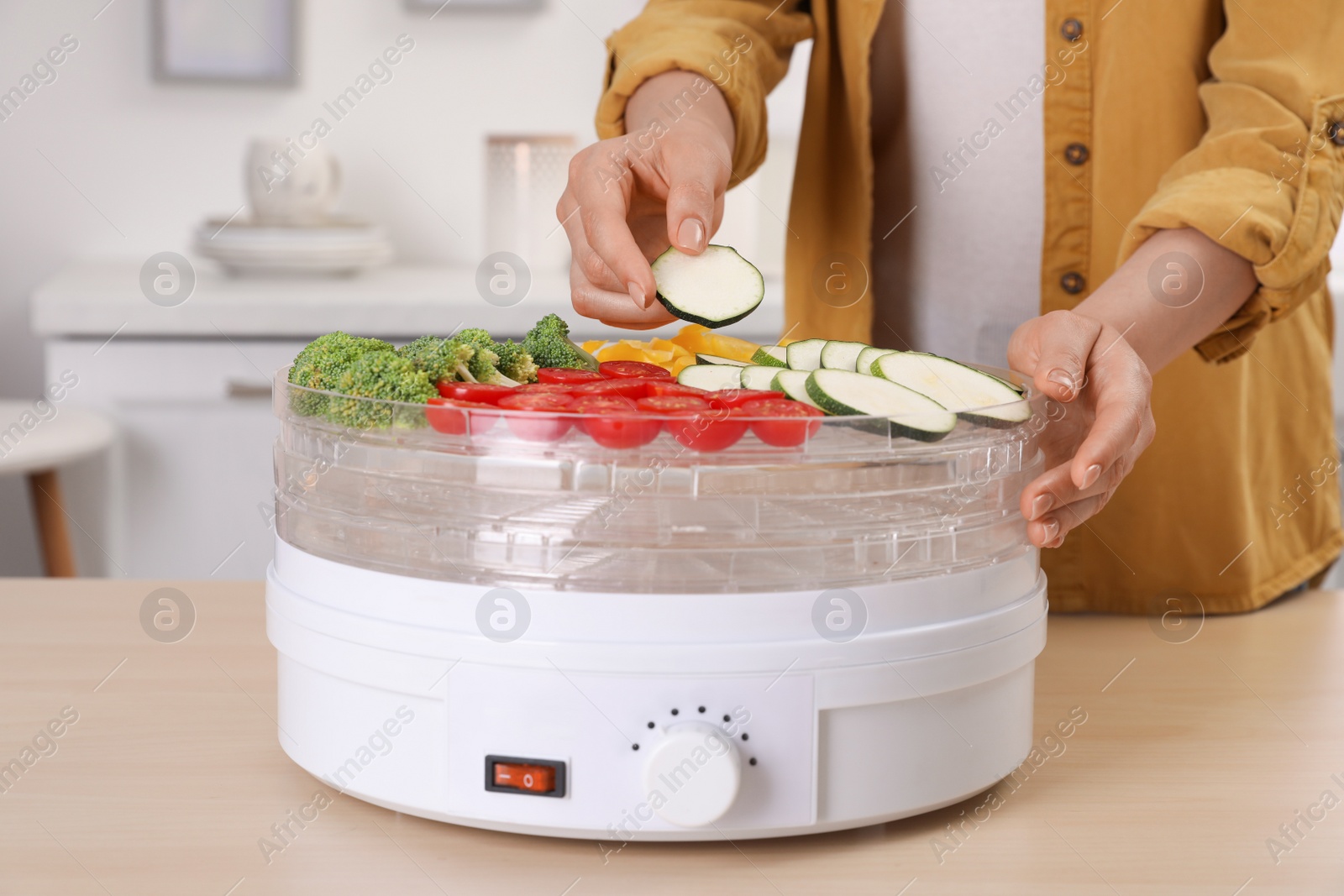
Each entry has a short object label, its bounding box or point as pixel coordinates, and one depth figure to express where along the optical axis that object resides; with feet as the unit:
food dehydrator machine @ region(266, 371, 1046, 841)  2.63
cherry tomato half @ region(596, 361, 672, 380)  3.30
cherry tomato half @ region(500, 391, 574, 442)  2.63
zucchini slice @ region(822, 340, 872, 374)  3.39
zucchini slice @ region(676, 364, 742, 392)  3.23
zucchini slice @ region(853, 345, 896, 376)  3.28
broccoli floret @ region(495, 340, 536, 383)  3.36
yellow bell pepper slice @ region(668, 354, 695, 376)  3.59
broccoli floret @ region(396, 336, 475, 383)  3.04
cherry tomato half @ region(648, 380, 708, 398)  3.04
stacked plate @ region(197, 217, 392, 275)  9.07
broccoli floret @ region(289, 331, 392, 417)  3.01
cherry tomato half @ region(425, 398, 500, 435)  2.66
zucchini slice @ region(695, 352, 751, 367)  3.51
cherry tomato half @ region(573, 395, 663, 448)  2.60
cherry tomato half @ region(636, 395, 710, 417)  2.78
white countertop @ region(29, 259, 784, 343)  8.34
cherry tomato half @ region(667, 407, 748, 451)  2.61
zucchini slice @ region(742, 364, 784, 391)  3.15
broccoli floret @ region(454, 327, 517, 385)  3.21
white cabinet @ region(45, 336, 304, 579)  8.52
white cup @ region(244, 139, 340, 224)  9.53
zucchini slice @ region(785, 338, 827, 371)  3.47
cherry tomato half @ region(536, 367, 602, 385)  3.21
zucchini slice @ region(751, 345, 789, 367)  3.48
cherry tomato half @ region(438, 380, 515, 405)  2.95
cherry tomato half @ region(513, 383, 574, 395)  2.96
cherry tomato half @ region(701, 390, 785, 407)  2.88
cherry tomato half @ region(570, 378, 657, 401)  2.96
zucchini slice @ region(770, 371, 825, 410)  3.05
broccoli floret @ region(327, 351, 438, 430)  2.80
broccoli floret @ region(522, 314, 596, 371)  3.50
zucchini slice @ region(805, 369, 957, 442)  2.73
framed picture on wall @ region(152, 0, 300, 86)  10.16
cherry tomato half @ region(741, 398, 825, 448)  2.61
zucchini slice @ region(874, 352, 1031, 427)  3.12
